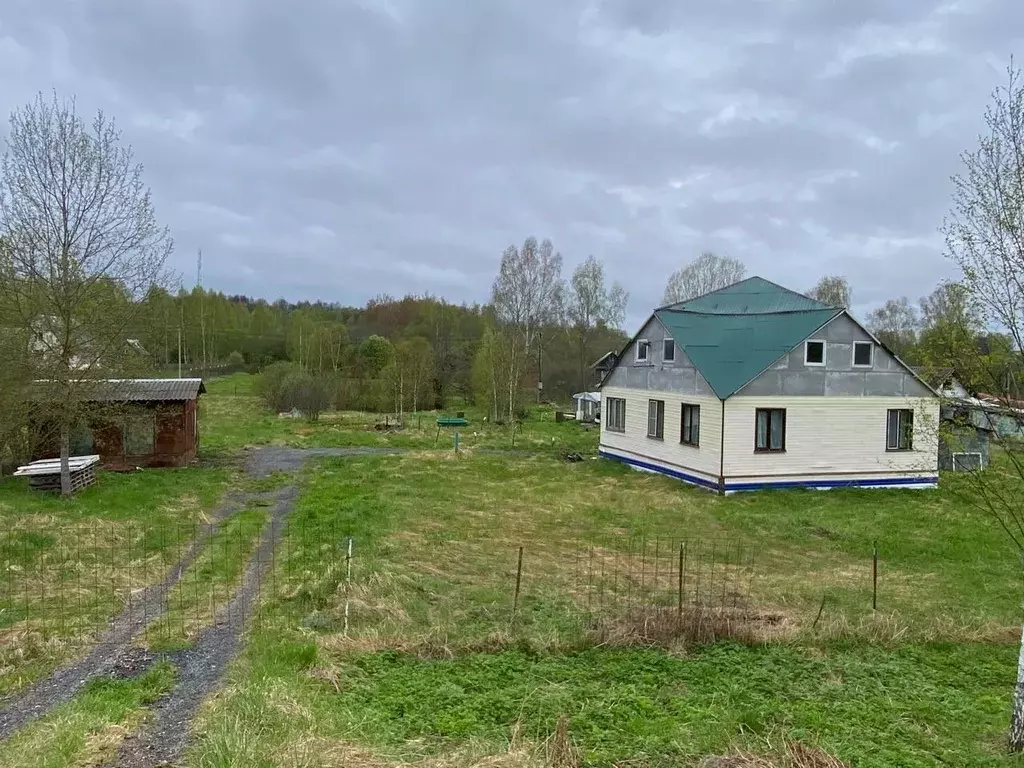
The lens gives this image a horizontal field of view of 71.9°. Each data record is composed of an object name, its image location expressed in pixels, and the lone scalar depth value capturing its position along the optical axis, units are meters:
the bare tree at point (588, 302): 58.88
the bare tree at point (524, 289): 43.19
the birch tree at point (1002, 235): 6.67
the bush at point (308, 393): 39.41
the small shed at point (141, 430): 21.25
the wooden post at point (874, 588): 10.09
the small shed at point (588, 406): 40.97
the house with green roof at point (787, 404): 21.02
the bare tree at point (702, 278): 56.72
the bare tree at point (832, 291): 59.49
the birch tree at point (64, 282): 16.56
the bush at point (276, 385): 42.03
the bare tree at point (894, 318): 59.03
